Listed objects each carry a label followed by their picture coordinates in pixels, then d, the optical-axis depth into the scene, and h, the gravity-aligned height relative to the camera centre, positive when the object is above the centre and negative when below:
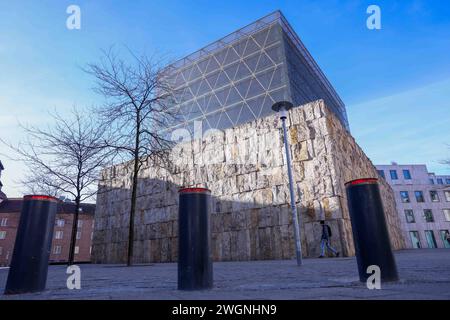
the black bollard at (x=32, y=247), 3.01 +0.09
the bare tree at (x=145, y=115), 10.71 +5.12
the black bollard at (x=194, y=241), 2.90 +0.08
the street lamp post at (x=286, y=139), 7.41 +2.96
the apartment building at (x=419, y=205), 42.62 +5.05
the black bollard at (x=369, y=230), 2.89 +0.11
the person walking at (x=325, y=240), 10.33 +0.09
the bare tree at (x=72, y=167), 11.62 +3.62
